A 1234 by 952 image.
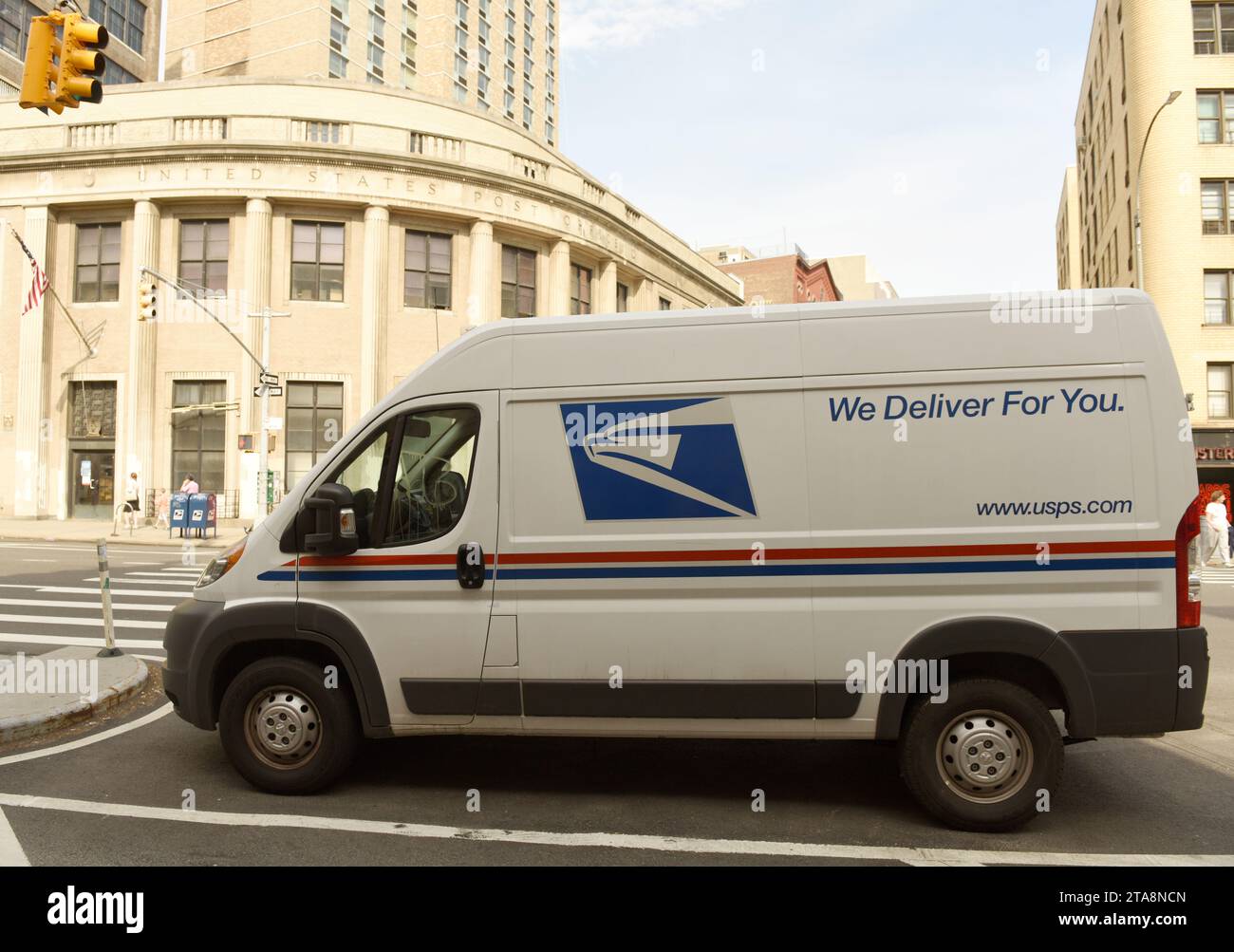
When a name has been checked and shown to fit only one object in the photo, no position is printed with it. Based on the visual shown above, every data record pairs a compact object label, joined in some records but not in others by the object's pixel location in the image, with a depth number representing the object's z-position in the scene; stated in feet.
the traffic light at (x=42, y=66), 28.71
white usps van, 14.14
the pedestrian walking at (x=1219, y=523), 67.82
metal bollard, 26.30
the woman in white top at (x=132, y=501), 86.69
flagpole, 101.30
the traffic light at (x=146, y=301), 71.00
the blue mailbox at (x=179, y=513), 79.51
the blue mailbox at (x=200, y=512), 79.82
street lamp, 71.05
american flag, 92.43
